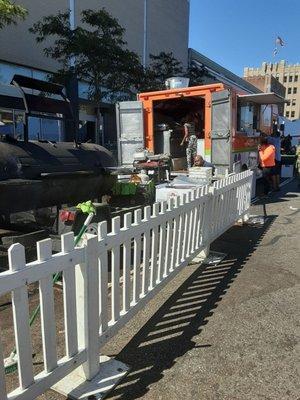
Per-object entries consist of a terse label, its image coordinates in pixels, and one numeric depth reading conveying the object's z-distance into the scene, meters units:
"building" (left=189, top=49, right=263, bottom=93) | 36.29
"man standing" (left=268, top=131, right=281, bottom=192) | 12.57
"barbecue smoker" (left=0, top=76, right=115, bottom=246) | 4.52
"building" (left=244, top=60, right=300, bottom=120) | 109.44
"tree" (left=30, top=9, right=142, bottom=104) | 15.26
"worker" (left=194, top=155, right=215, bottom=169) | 9.15
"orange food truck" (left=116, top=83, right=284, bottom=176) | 9.55
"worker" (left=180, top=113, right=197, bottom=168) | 10.56
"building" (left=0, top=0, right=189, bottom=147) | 18.36
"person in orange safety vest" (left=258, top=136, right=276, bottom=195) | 11.80
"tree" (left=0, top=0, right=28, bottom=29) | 8.74
